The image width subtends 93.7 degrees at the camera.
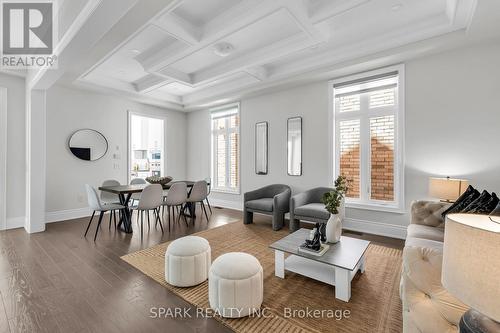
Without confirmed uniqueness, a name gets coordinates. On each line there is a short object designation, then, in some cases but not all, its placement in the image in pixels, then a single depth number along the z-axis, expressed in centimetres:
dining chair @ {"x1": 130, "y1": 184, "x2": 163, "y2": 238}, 381
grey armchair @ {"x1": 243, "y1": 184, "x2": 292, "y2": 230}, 422
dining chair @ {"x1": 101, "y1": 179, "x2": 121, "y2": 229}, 461
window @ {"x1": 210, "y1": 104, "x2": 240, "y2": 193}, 610
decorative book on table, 224
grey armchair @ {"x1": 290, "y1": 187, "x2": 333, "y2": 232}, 373
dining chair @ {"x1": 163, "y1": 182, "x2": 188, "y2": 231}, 423
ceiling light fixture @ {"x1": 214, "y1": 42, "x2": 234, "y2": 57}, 366
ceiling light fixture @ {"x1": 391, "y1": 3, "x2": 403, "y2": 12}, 276
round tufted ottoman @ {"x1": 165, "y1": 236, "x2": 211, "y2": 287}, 228
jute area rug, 180
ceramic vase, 252
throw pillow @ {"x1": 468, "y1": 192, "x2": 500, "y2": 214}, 203
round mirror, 501
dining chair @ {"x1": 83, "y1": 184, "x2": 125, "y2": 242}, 370
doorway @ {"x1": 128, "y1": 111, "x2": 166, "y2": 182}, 805
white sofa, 125
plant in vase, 248
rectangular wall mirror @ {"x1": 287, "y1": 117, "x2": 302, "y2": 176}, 483
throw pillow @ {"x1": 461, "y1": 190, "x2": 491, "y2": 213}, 213
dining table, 389
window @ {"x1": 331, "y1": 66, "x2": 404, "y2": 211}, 382
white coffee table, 209
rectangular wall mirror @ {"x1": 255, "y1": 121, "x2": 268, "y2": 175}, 536
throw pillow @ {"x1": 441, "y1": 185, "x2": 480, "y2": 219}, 233
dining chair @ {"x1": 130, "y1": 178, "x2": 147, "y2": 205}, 510
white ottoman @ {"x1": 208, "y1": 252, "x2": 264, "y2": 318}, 183
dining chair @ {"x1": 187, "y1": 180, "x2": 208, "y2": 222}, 468
